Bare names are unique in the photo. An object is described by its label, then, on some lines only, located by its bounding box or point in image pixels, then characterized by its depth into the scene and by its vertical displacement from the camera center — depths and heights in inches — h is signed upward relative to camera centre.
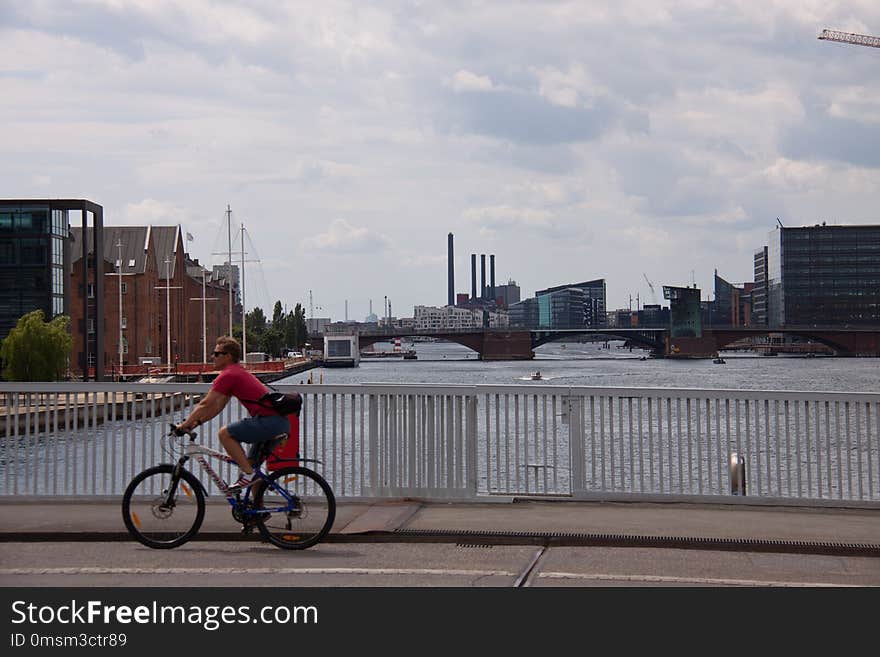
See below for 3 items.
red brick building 4471.0 +188.1
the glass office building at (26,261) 3474.4 +249.2
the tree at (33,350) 2883.9 -36.4
